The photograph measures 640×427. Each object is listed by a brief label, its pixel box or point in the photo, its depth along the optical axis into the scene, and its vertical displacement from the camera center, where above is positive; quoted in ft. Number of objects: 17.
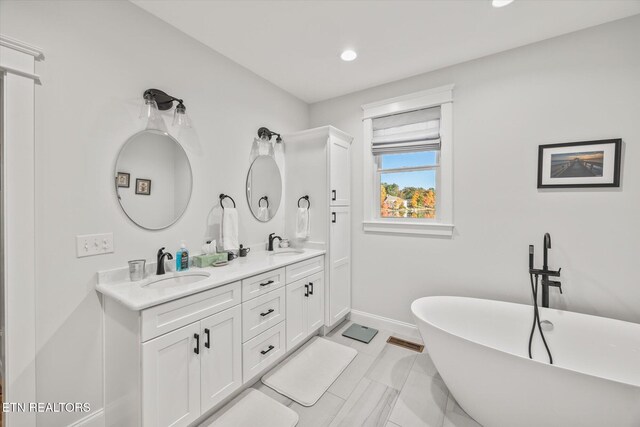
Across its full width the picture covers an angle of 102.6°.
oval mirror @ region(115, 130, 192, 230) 5.49 +0.72
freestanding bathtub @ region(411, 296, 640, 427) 4.00 -3.01
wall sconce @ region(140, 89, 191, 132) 5.72 +2.37
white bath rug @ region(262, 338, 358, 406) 6.18 -4.35
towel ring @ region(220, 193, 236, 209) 7.35 +0.39
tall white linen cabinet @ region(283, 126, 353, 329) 8.77 +0.49
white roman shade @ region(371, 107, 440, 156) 8.41 +2.72
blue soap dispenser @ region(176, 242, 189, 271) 6.10 -1.16
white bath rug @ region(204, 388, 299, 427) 5.32 -4.40
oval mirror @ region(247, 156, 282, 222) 8.43 +0.79
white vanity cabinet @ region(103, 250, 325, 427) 4.26 -2.66
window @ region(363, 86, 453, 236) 8.16 +1.63
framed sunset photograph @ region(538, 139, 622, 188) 6.09 +1.16
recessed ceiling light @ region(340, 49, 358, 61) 7.28 +4.50
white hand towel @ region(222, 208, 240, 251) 7.05 -0.52
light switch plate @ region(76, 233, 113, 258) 4.81 -0.66
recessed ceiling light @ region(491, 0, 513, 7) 5.40 +4.42
